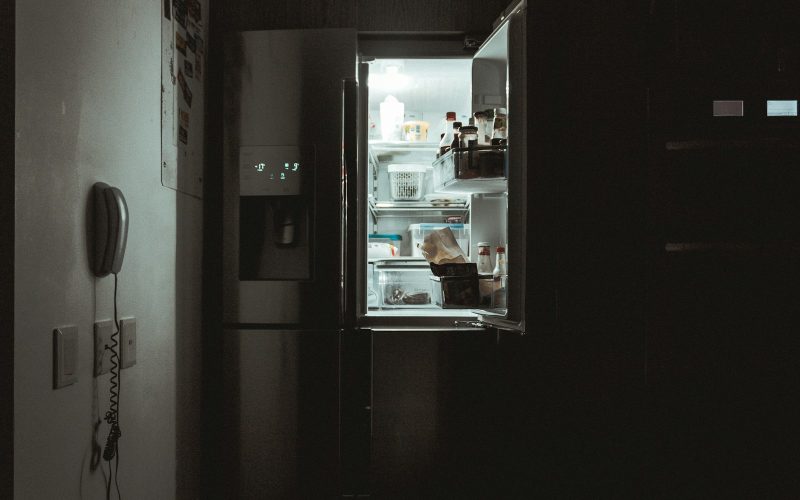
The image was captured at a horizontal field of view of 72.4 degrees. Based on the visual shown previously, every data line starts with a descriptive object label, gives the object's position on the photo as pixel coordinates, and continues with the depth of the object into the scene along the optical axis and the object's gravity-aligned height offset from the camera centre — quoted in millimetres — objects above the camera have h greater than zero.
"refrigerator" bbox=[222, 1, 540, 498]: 1860 -236
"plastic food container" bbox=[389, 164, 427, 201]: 2279 +293
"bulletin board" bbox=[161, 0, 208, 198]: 1612 +497
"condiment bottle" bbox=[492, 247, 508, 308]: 1965 -110
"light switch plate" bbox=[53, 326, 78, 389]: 1062 -210
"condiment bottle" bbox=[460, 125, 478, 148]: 1800 +385
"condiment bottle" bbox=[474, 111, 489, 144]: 1838 +425
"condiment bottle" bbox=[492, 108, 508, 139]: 1817 +419
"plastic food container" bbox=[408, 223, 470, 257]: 2371 +75
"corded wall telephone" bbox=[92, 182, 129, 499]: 1180 +43
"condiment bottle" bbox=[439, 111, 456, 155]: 2061 +441
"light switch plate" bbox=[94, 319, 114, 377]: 1207 -213
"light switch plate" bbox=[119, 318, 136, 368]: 1329 -226
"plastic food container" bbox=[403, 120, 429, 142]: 2260 +501
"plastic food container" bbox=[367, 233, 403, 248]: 2400 +57
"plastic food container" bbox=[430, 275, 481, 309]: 1901 -139
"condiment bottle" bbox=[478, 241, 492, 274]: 2150 -19
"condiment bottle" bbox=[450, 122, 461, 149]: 1919 +402
